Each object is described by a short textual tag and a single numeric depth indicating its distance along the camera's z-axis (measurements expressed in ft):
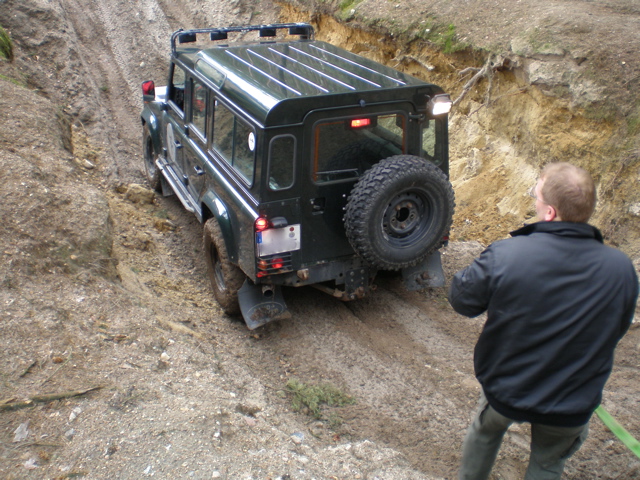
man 7.18
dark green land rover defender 13.28
